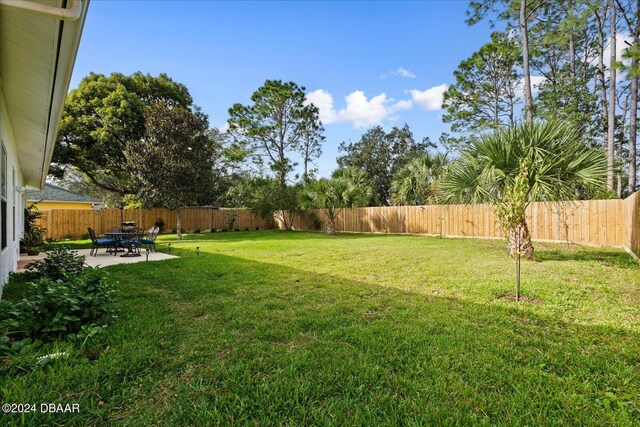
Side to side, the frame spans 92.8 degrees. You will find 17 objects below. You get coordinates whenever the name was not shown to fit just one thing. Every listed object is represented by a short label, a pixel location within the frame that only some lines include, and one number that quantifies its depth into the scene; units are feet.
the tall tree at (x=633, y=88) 38.91
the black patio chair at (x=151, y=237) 30.96
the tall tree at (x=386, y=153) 89.86
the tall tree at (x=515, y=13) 39.42
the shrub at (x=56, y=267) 16.57
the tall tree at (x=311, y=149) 82.53
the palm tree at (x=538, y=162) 21.76
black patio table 29.86
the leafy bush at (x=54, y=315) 9.19
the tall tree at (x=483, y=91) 60.39
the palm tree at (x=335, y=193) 57.26
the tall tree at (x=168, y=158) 50.67
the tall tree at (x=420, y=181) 53.88
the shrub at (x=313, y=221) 67.87
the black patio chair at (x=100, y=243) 29.35
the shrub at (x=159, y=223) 62.54
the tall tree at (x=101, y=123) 56.29
